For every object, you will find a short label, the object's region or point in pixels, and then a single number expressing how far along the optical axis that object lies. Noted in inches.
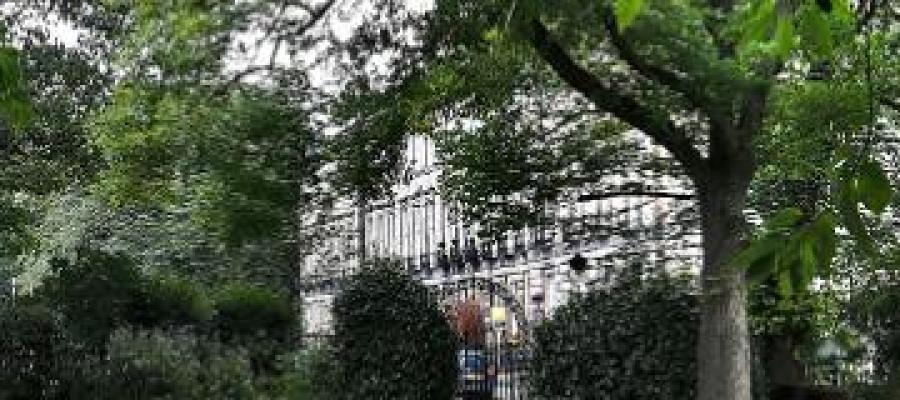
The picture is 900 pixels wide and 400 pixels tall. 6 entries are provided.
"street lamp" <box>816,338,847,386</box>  568.8
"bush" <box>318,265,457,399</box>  589.3
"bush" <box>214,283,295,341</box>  735.1
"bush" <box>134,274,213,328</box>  724.0
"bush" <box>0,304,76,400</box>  655.8
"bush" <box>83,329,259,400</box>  624.1
